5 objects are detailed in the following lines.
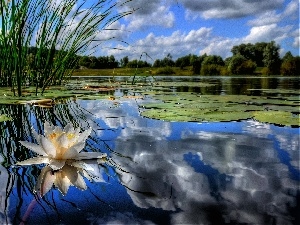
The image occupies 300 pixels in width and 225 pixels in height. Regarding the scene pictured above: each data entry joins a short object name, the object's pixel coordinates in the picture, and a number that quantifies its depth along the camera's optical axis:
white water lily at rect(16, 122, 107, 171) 0.82
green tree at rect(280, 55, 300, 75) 24.78
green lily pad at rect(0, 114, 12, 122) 1.45
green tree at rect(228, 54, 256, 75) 27.84
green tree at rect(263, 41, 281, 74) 28.76
